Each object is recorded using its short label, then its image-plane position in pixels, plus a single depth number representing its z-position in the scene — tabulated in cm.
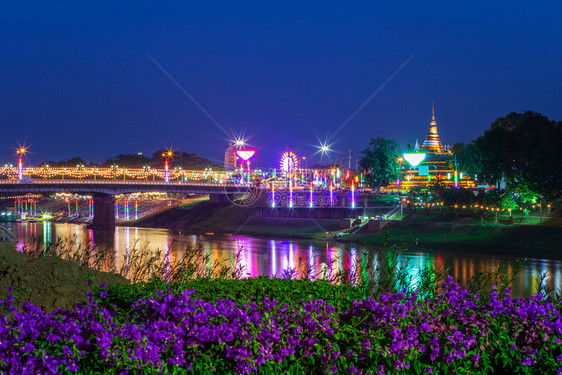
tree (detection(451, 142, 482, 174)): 11338
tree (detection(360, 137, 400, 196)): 10112
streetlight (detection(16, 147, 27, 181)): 8434
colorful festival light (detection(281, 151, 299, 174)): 11412
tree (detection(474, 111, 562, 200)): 5812
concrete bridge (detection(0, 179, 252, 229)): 8594
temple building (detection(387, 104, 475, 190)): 12222
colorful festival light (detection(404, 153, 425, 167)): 11384
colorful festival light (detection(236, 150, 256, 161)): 13194
